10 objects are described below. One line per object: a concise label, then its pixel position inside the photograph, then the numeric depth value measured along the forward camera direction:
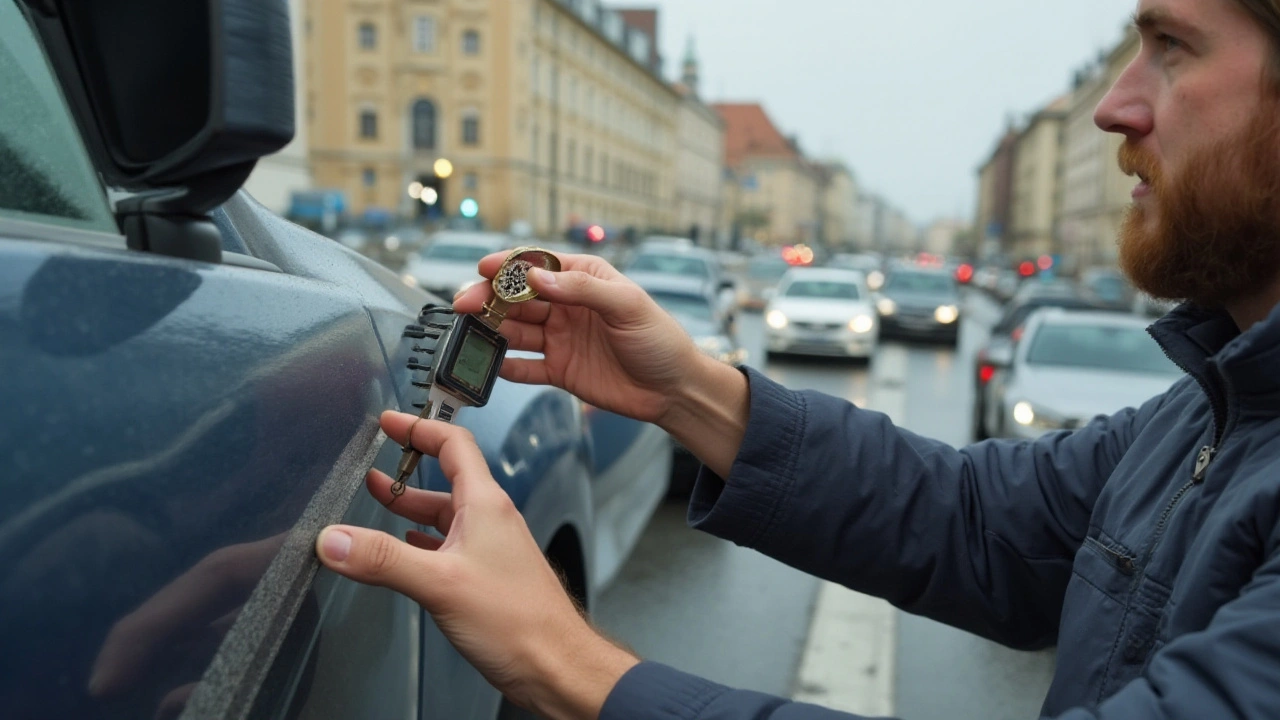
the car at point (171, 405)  0.93
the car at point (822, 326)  19.05
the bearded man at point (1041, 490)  1.28
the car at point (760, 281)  32.88
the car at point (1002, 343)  10.99
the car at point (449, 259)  22.23
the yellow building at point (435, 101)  63.16
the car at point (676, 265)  22.83
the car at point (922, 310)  23.61
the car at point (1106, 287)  35.09
